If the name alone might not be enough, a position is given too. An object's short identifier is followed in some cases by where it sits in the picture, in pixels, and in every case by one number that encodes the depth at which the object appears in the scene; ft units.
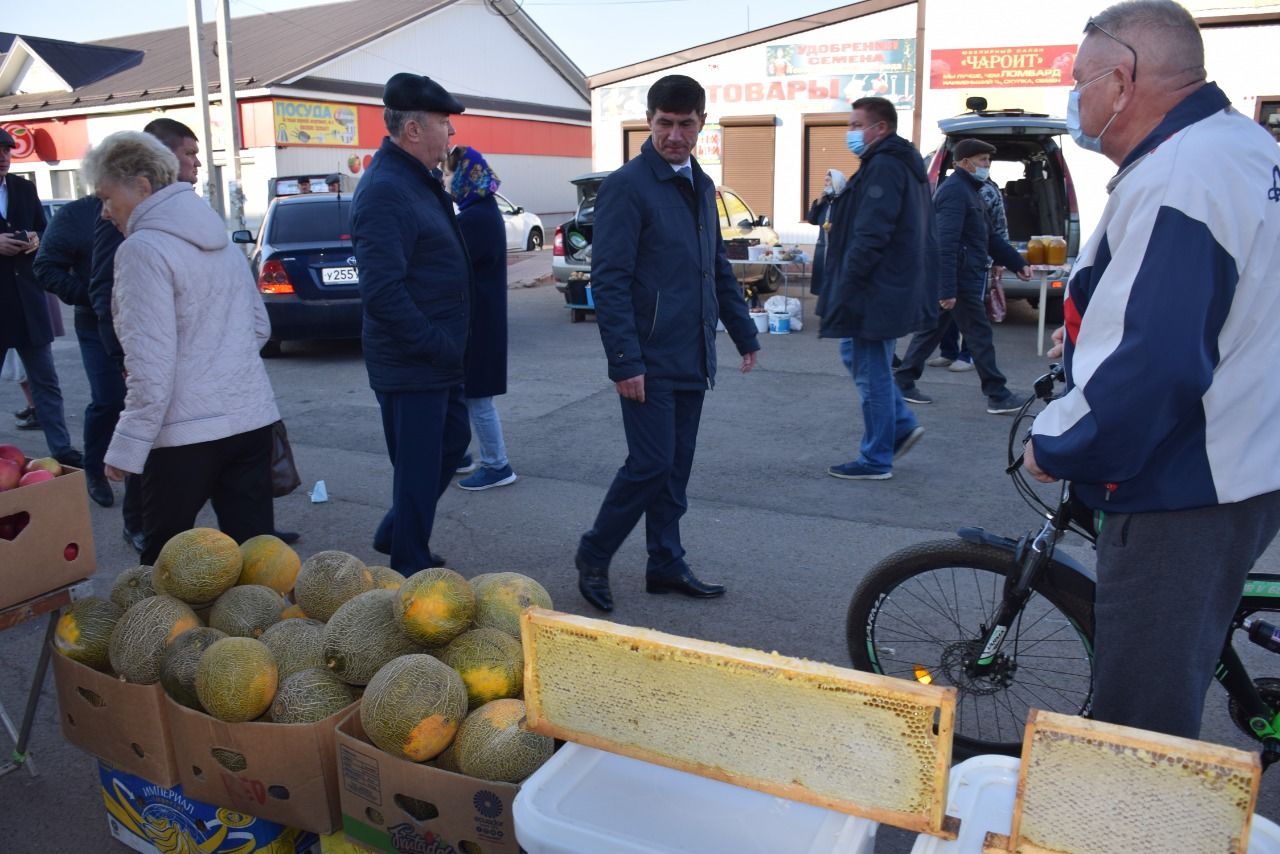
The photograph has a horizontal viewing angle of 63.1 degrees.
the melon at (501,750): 7.50
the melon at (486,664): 8.43
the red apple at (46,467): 11.28
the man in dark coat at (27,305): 21.12
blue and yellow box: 8.61
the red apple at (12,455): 11.41
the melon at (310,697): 8.29
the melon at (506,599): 9.17
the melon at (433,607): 8.57
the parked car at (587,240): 42.50
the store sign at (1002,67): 50.93
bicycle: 9.14
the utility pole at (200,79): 66.80
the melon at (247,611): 9.49
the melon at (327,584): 9.65
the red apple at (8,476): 10.72
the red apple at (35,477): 10.79
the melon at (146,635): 8.98
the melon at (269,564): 10.48
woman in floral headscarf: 18.47
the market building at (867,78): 47.39
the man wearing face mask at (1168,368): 6.59
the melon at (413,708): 7.62
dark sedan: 33.91
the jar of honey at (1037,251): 32.65
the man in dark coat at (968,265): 26.09
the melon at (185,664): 8.60
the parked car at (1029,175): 38.58
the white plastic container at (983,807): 5.36
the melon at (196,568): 9.80
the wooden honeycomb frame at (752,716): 5.30
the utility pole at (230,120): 66.33
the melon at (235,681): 8.16
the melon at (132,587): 10.27
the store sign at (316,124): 91.61
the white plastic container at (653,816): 5.62
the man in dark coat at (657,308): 13.55
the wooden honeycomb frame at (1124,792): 4.70
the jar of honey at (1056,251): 32.60
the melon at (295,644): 8.81
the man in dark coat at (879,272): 20.18
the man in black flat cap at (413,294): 13.29
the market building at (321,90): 93.81
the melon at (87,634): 9.53
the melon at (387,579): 10.15
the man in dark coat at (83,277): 18.71
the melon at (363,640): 8.60
